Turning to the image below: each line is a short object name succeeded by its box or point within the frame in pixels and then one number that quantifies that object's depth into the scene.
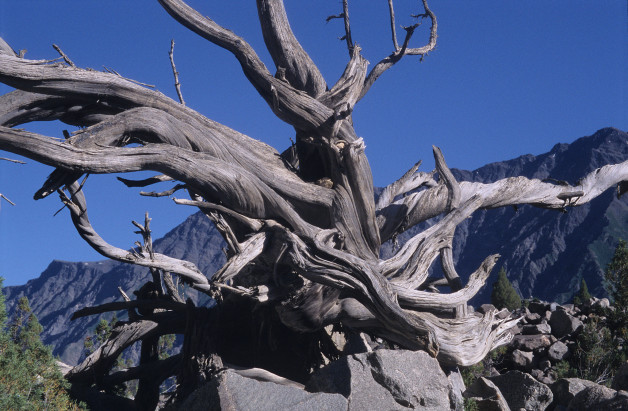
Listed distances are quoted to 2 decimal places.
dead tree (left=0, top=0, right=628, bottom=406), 8.27
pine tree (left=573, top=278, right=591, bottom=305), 30.77
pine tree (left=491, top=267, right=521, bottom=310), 26.17
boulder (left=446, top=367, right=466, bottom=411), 8.34
